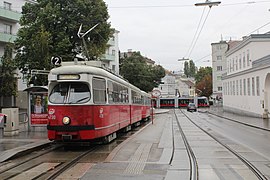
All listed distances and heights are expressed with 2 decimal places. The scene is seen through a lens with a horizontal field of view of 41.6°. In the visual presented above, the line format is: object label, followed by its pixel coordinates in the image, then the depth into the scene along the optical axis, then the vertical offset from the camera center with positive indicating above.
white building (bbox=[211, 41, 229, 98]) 98.69 +10.18
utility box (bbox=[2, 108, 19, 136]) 17.52 -0.99
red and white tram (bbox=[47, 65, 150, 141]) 12.98 -0.09
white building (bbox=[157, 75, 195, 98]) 137.10 +6.08
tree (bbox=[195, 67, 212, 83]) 131.20 +10.48
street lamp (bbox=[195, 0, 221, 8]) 17.45 +4.79
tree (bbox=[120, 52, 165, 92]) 72.69 +5.98
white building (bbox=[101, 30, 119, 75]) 69.70 +9.13
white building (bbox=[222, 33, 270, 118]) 37.94 +2.97
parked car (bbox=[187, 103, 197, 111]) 68.69 -1.28
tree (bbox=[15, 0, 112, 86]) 29.89 +6.72
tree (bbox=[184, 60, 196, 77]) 177.25 +15.80
